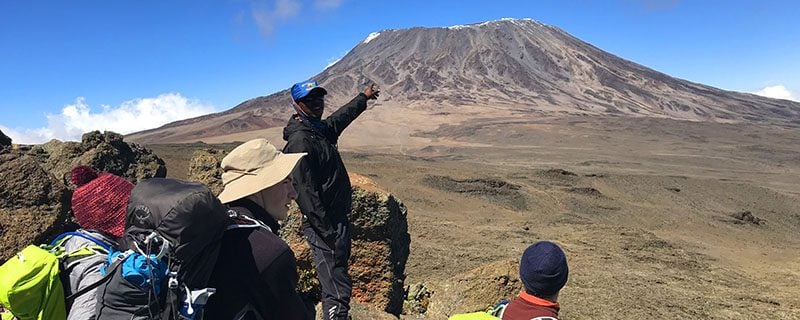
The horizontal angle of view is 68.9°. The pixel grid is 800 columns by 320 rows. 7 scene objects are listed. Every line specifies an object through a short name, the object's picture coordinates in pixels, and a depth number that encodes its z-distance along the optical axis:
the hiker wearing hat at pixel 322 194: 3.07
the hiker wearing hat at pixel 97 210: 1.94
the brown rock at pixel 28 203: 3.80
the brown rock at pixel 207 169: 5.81
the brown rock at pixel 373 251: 5.46
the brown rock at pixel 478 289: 5.05
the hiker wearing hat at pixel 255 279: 1.81
